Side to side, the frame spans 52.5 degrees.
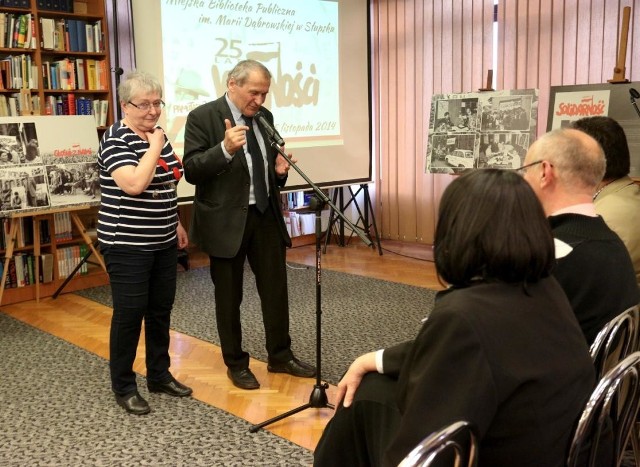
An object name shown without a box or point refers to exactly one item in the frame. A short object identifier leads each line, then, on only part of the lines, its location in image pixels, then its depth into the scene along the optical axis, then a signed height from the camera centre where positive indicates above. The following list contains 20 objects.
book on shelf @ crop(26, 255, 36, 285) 5.01 -1.02
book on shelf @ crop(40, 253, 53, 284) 5.08 -1.01
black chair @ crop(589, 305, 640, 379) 1.59 -0.53
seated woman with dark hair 1.09 -0.37
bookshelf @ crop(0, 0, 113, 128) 4.95 +0.61
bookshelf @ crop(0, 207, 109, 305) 4.90 -0.92
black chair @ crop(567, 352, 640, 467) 1.23 -0.60
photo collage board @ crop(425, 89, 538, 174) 5.29 -0.01
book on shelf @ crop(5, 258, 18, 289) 4.93 -1.04
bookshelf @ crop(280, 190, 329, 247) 7.00 -0.94
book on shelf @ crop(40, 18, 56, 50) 5.06 +0.80
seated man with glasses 1.66 -0.28
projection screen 4.96 +0.58
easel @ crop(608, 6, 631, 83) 4.45 +0.49
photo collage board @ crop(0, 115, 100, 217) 4.54 -0.19
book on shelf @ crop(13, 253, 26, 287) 4.95 -1.00
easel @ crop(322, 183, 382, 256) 6.72 -0.86
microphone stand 2.68 -0.73
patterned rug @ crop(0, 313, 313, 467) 2.50 -1.23
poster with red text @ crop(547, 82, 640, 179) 4.32 +0.14
